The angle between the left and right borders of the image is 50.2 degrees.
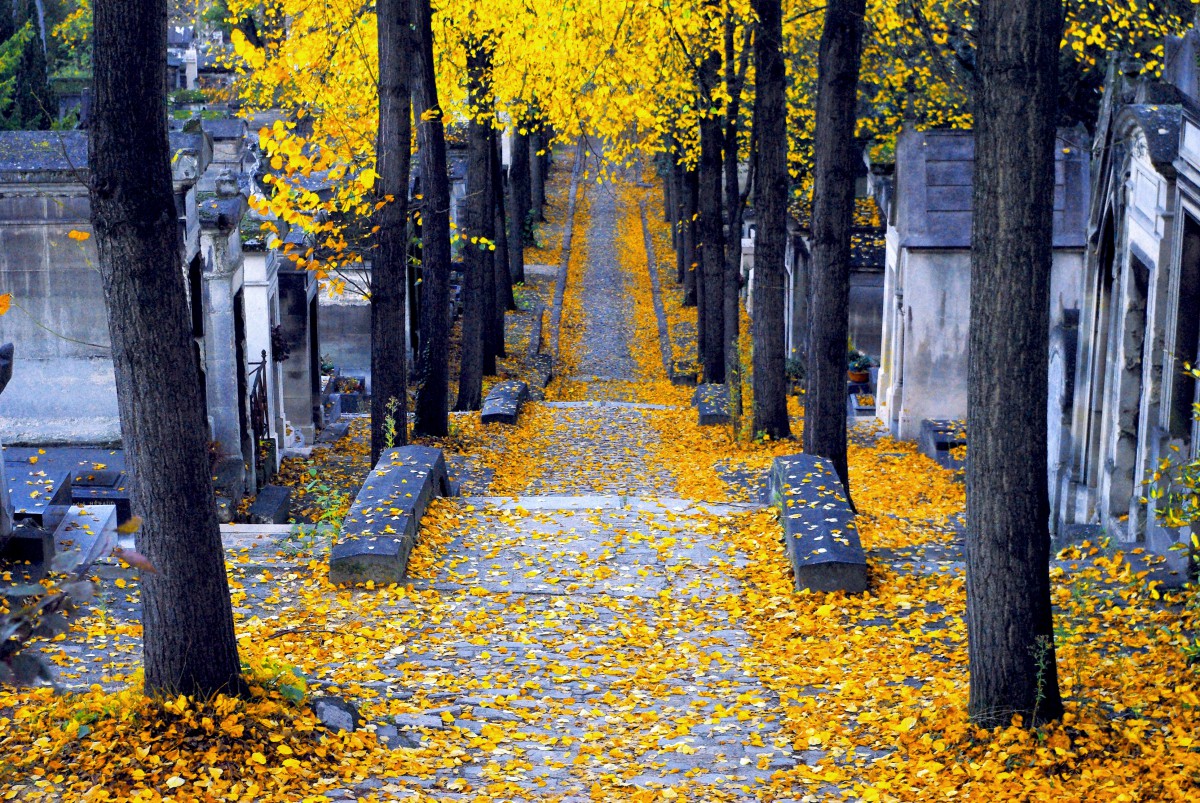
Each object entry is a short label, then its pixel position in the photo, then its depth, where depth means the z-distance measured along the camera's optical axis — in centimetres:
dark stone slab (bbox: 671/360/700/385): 2820
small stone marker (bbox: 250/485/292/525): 1508
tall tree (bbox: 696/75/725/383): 2229
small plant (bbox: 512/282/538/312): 3672
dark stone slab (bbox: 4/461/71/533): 1004
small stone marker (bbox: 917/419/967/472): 1775
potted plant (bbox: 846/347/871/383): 2470
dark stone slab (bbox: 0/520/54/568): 884
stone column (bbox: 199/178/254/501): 1546
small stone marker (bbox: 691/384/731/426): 2045
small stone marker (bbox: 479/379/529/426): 2055
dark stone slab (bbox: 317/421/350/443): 2112
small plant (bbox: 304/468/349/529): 1115
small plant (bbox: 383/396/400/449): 1369
